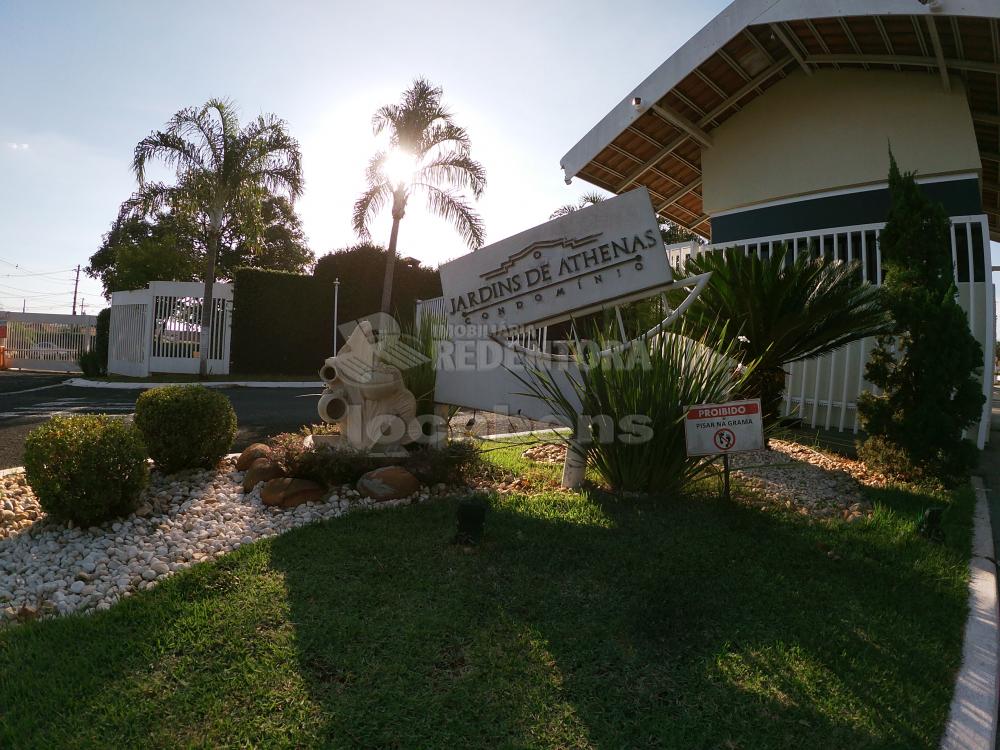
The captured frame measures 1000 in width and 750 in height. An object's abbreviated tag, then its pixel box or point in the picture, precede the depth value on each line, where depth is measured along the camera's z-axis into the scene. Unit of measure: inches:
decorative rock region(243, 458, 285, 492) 183.3
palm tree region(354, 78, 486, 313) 659.4
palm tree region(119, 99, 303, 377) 625.6
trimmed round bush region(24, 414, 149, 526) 145.2
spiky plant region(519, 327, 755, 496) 163.0
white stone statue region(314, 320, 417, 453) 202.7
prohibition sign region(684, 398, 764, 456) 147.8
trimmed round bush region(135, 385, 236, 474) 187.3
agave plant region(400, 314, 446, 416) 226.2
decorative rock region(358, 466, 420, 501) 174.4
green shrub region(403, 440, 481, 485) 183.9
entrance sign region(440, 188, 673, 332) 176.2
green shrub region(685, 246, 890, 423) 230.8
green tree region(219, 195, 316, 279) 1305.4
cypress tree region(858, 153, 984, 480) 198.8
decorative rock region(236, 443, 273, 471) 199.9
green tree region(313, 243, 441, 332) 785.6
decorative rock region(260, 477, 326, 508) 170.2
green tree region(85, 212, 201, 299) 1006.4
